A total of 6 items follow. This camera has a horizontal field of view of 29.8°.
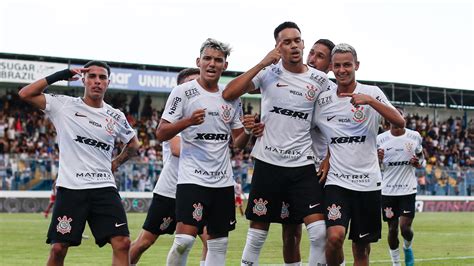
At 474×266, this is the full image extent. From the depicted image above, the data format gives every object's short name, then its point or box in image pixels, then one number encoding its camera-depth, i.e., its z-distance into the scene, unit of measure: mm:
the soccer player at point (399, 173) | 15891
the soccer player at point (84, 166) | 9500
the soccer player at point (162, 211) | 10992
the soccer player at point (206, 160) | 9500
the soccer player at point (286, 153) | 9836
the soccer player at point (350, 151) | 9883
